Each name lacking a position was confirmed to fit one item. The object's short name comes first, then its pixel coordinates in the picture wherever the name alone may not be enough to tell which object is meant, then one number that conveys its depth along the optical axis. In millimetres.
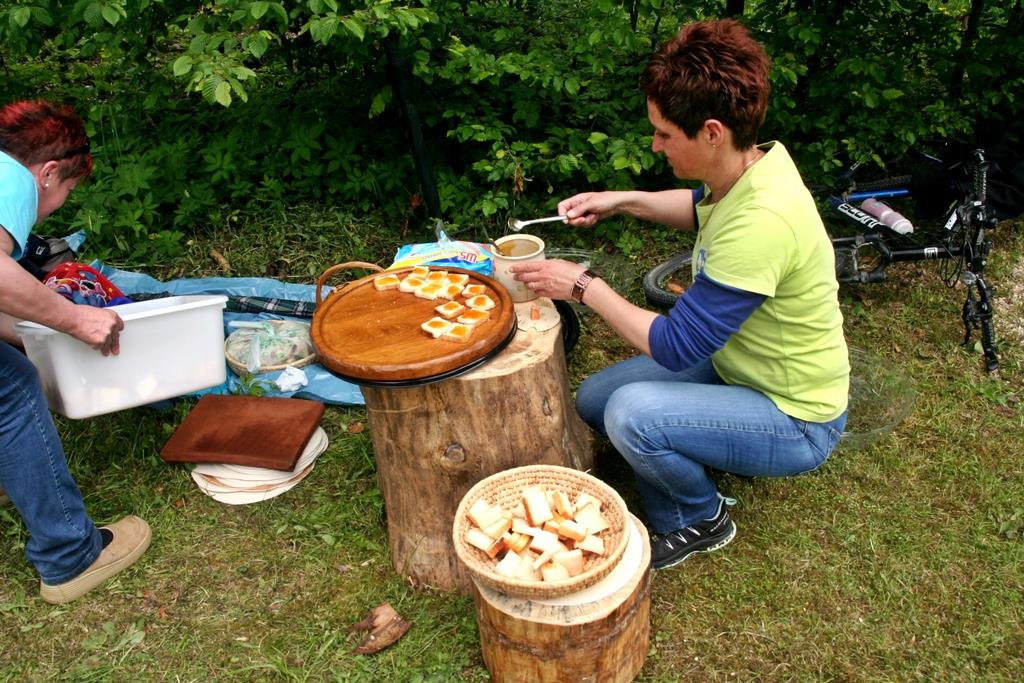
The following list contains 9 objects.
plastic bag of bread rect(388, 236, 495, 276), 3314
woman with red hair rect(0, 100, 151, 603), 2502
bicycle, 4156
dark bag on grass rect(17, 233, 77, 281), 3723
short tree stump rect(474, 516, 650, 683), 2316
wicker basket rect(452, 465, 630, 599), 2262
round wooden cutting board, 2545
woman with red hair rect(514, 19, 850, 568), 2316
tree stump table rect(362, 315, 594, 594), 2674
